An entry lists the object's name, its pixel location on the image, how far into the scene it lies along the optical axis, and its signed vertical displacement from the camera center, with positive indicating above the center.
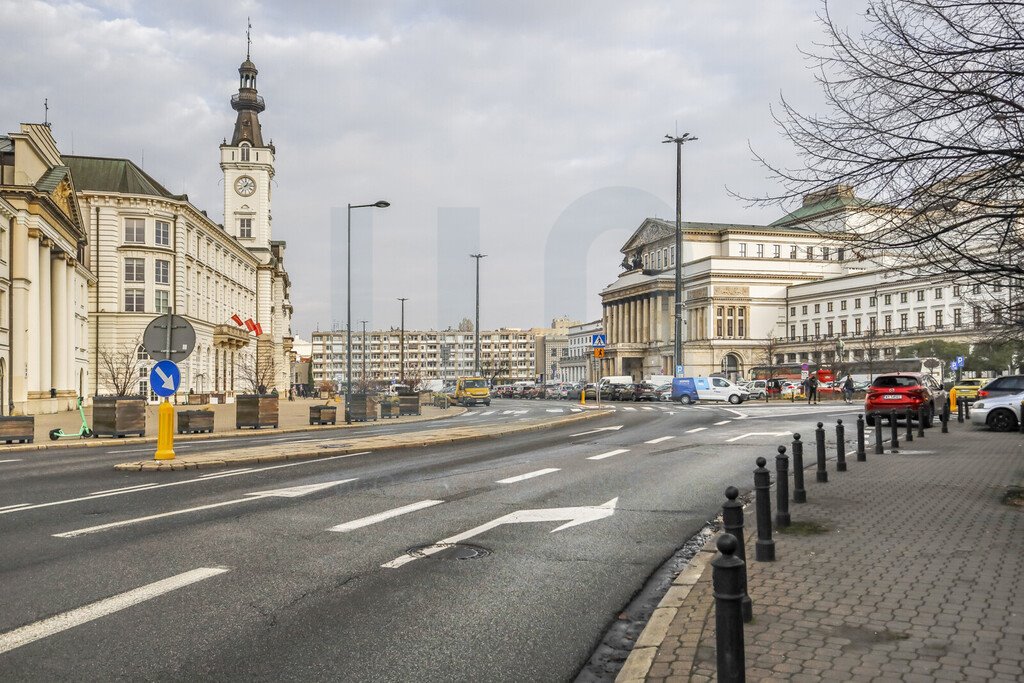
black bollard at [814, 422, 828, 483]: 13.23 -1.35
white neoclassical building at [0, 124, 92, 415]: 43.22 +5.16
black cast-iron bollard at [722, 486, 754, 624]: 5.80 -0.97
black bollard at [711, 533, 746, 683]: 3.84 -1.07
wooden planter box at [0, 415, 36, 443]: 23.91 -1.45
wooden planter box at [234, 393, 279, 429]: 29.83 -1.31
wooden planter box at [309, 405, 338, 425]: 33.66 -1.61
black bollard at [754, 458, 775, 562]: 7.65 -1.28
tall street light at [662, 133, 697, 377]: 50.12 +10.10
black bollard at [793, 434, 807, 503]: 11.19 -1.36
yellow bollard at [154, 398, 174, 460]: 16.03 -1.06
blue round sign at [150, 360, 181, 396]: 15.84 -0.10
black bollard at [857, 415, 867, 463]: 16.53 -1.45
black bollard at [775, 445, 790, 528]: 9.22 -1.35
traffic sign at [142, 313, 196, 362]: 16.11 +0.62
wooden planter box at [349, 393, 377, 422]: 36.19 -1.44
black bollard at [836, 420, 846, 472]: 15.05 -1.41
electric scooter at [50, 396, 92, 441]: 24.97 -1.69
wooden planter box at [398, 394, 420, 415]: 44.72 -1.70
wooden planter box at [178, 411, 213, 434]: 27.05 -1.50
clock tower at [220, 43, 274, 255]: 96.94 +21.78
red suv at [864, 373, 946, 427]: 27.88 -0.89
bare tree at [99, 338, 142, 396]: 59.19 +0.73
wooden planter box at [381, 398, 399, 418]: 42.22 -1.78
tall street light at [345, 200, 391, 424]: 39.02 +4.25
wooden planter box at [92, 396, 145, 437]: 25.83 -1.30
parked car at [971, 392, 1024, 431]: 25.44 -1.35
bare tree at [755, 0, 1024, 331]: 9.26 +2.35
